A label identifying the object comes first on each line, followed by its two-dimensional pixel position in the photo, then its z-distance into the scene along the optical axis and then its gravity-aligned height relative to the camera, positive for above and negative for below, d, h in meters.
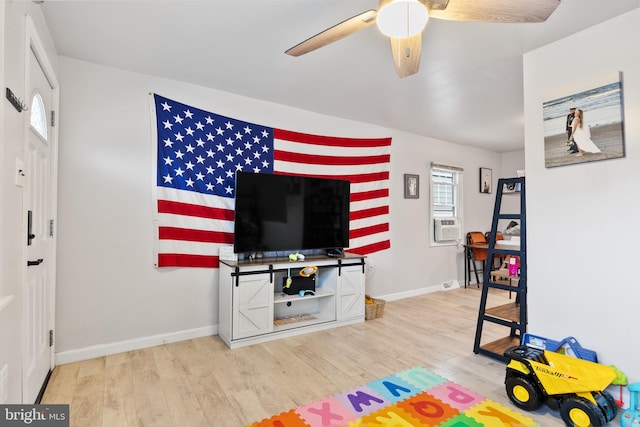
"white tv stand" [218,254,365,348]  3.04 -0.86
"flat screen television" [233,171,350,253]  3.26 +0.04
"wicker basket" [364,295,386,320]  3.87 -1.10
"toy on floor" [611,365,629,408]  2.01 -1.02
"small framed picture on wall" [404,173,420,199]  5.01 +0.47
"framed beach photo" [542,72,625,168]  2.13 +0.66
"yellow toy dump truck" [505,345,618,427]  1.87 -1.04
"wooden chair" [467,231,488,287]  5.79 -0.63
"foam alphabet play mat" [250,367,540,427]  1.93 -1.22
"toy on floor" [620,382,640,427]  1.84 -1.12
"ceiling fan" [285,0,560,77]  1.48 +0.97
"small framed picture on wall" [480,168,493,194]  6.13 +0.69
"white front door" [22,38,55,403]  1.92 -0.14
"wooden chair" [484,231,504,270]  5.99 -0.76
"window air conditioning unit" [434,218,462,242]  5.43 -0.22
